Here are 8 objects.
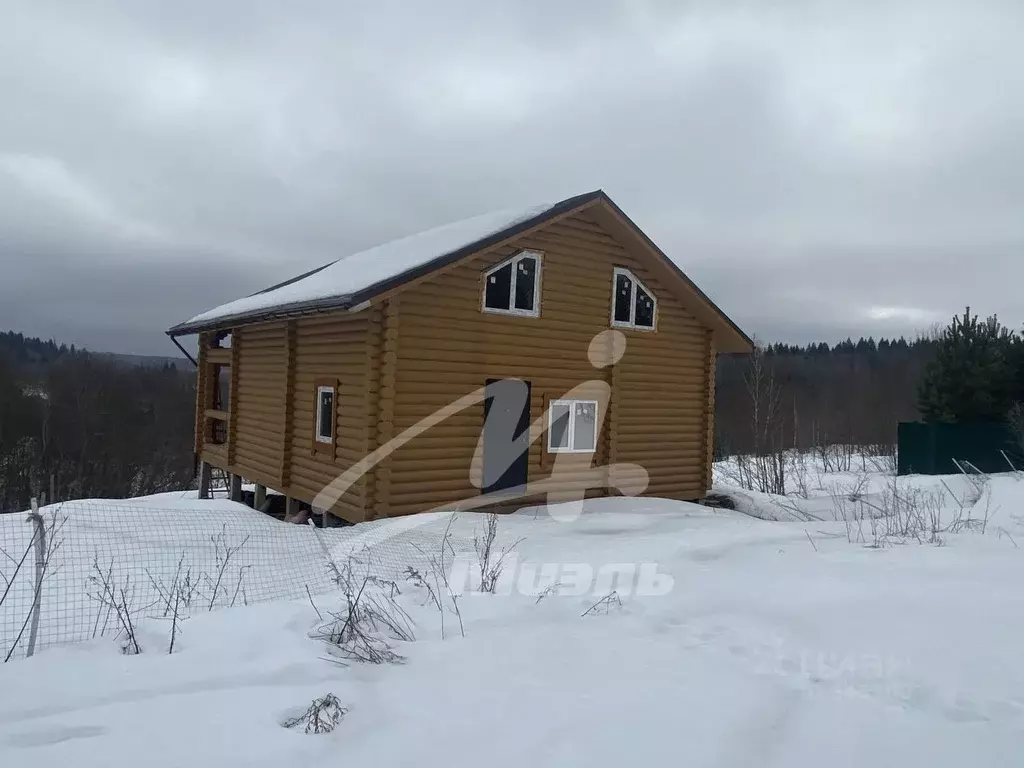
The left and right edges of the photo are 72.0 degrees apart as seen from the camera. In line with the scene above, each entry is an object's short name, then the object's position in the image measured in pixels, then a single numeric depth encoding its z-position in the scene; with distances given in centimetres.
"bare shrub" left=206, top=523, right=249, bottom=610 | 556
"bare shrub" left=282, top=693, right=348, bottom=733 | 319
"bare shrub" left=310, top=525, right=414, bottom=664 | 407
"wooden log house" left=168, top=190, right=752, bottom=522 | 1061
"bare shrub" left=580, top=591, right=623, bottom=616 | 492
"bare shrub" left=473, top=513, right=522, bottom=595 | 545
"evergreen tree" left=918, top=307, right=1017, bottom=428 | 2173
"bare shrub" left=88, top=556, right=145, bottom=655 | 412
